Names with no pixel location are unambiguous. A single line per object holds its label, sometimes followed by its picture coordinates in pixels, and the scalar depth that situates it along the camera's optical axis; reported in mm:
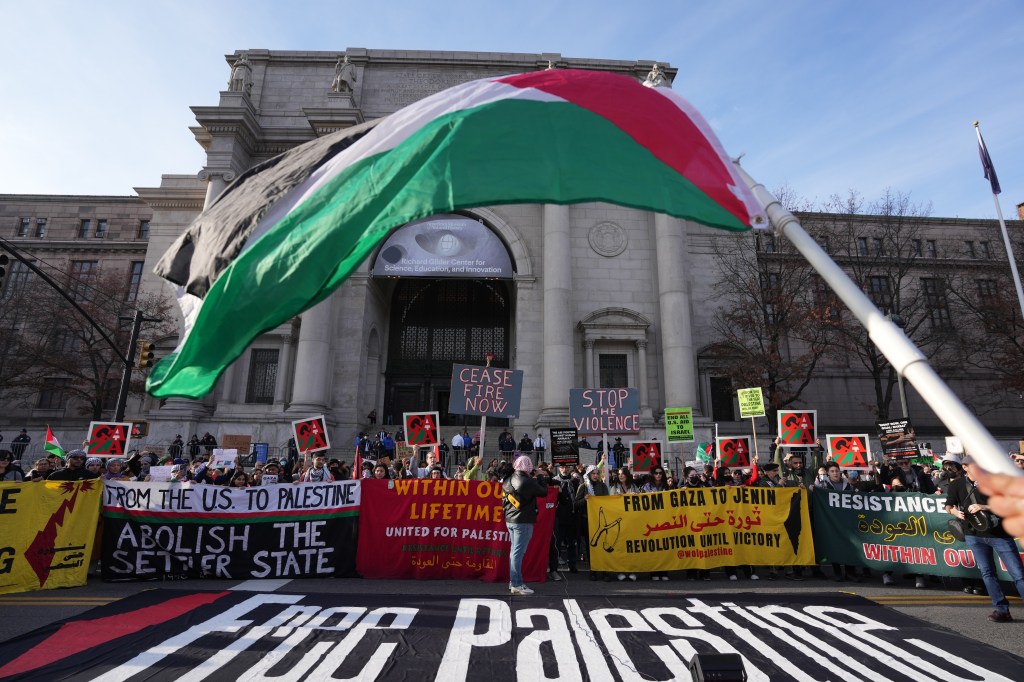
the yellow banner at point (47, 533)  8117
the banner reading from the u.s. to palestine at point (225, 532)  8984
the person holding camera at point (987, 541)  6992
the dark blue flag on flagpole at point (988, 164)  15453
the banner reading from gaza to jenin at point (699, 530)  9734
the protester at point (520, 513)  8078
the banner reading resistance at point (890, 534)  8984
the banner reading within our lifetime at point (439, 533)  9422
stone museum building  27188
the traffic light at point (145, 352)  19625
